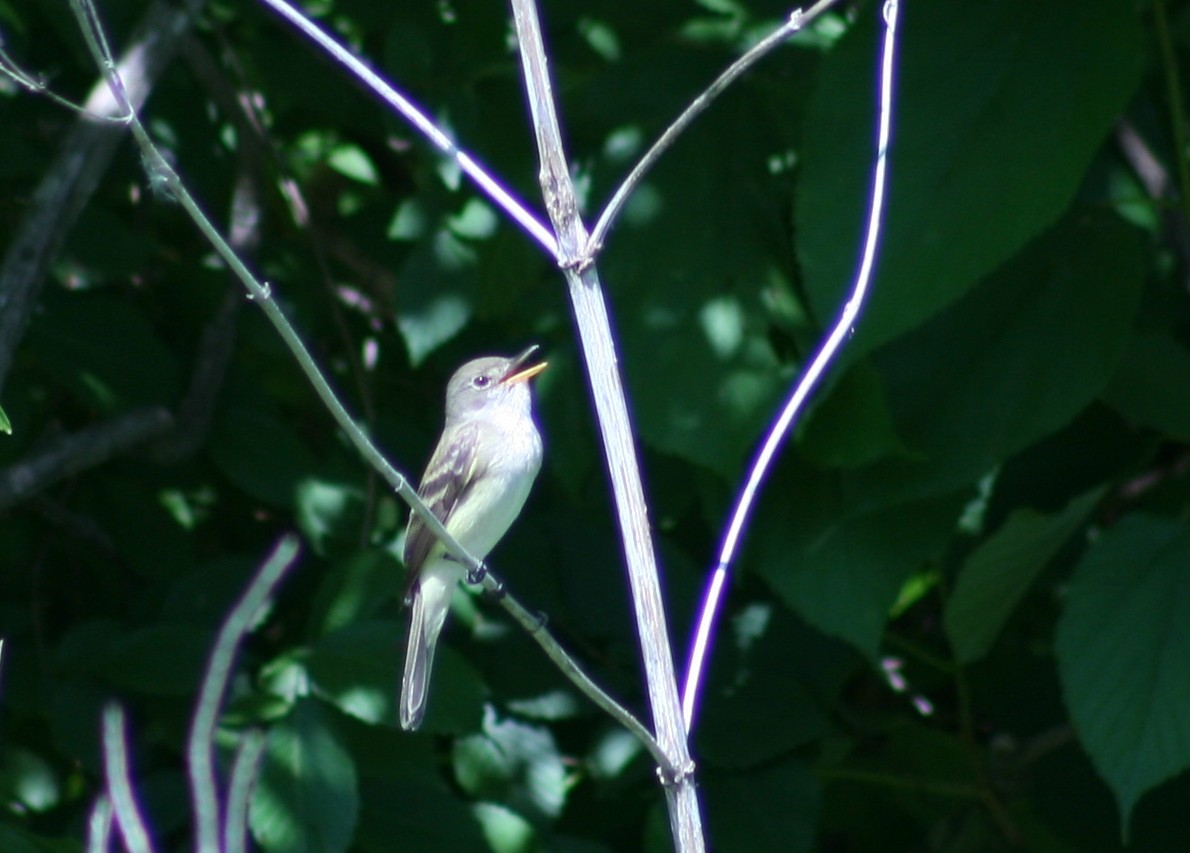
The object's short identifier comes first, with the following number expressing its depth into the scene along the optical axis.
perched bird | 7.89
